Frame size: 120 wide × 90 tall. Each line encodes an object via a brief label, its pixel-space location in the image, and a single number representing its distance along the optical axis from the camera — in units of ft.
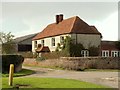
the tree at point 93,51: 174.91
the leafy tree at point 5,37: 225.76
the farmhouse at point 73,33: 172.24
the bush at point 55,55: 160.25
